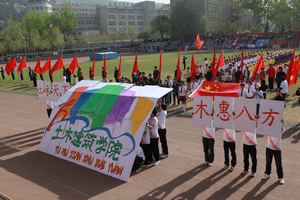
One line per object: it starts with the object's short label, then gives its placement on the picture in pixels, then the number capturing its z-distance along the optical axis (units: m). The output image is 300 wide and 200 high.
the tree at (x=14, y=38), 75.06
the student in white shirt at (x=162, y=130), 10.83
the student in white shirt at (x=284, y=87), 16.55
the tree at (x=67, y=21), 93.12
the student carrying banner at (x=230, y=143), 9.70
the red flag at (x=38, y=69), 24.94
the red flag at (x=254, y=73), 16.16
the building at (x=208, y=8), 104.62
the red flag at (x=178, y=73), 17.73
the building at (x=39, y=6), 139.25
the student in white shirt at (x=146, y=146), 10.26
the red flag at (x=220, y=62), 19.55
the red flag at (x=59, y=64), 23.83
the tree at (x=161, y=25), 93.69
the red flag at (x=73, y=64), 22.18
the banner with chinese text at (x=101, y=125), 9.69
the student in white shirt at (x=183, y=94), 17.36
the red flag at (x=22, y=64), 28.62
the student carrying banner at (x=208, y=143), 10.12
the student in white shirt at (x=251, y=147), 9.18
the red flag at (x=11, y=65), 28.70
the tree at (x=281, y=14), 82.62
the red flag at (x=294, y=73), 15.59
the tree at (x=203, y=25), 92.19
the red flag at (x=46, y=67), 24.57
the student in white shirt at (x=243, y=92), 14.18
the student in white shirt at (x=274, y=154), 8.67
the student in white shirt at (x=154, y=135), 10.26
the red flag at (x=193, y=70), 18.28
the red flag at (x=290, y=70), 15.11
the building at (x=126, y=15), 137.25
